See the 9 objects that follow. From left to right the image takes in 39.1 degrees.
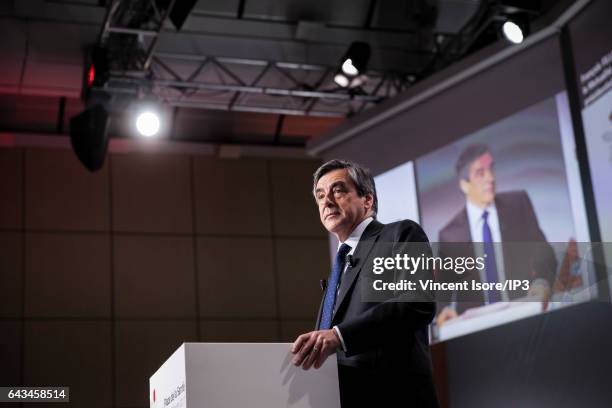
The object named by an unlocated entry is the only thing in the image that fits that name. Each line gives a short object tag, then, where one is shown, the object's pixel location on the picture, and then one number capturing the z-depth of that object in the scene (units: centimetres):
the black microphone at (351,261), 212
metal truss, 595
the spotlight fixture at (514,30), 512
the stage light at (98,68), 568
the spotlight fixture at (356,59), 593
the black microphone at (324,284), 224
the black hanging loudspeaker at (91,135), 603
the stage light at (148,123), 607
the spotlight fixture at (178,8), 541
